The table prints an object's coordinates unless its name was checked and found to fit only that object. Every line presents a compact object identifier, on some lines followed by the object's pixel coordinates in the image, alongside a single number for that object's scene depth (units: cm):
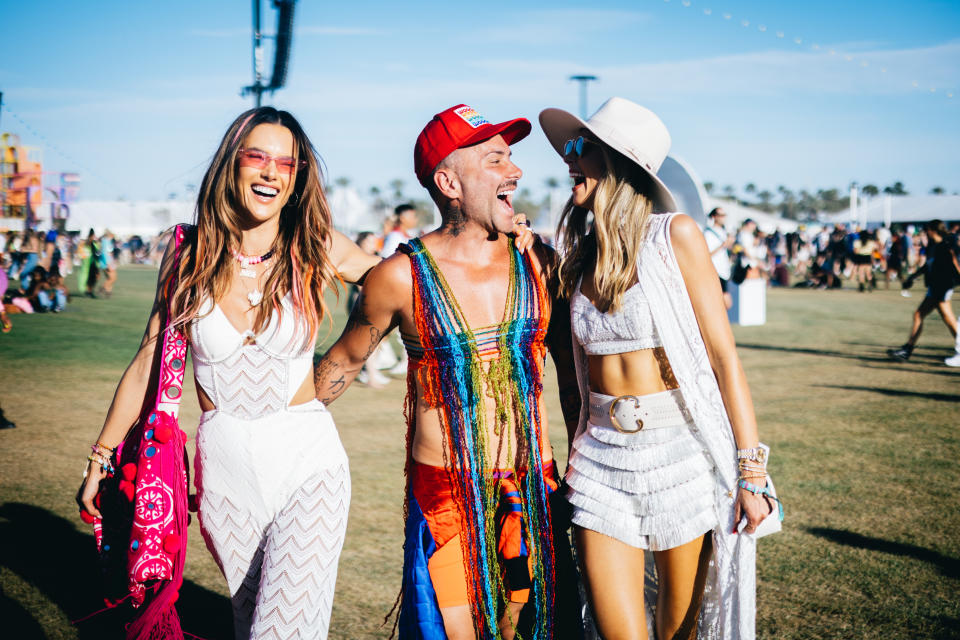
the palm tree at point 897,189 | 10269
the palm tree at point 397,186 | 11027
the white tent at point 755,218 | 4881
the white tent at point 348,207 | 2761
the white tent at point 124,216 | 5991
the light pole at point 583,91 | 2505
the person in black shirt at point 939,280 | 1060
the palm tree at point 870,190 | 10891
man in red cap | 273
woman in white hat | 254
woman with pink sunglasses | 251
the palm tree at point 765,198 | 12161
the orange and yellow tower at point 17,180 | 2262
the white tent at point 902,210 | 4391
